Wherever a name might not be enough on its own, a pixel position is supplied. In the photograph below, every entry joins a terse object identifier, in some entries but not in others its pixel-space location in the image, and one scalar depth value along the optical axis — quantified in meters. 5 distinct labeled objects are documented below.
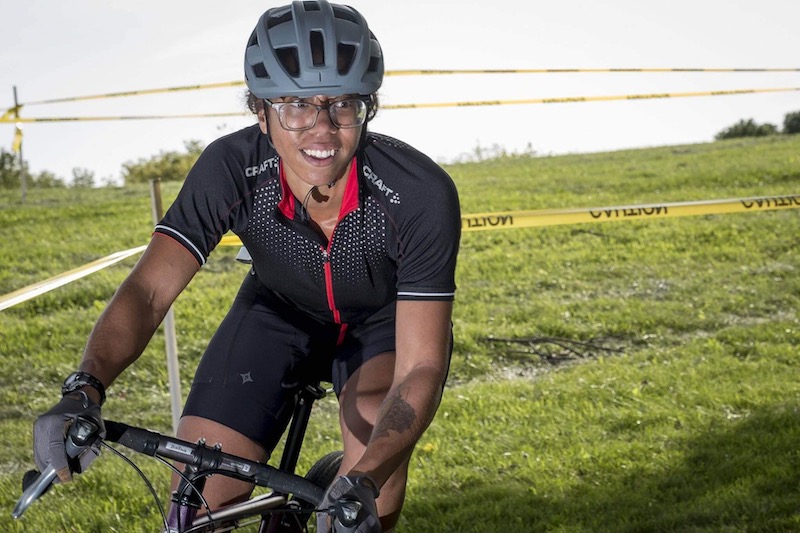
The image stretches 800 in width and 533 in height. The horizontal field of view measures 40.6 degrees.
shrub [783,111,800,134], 20.72
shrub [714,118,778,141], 21.05
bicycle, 2.33
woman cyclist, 3.02
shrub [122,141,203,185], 18.17
